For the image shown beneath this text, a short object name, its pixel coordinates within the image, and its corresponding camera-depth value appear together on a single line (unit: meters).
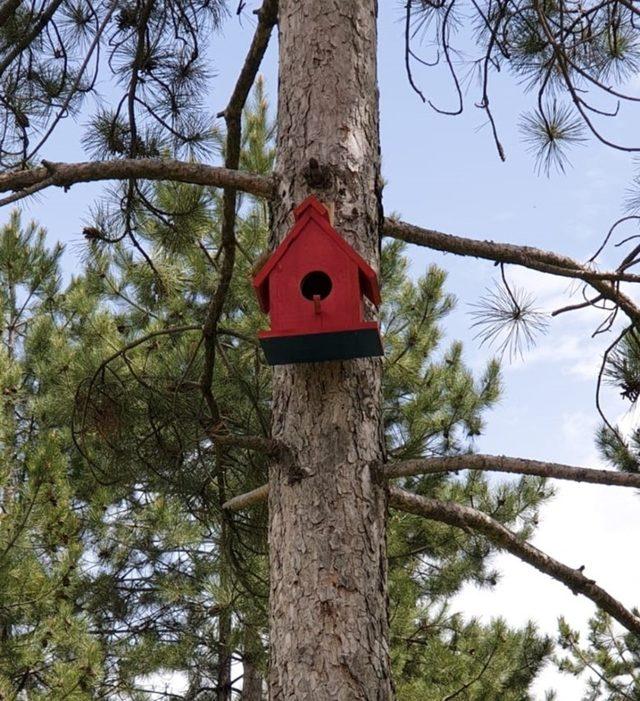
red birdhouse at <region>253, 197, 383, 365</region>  4.62
